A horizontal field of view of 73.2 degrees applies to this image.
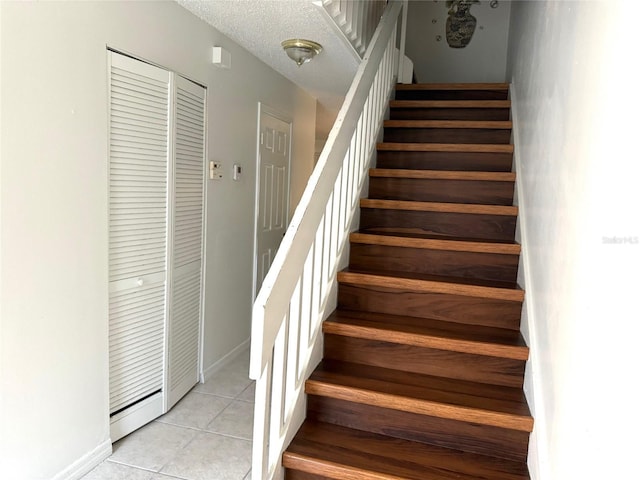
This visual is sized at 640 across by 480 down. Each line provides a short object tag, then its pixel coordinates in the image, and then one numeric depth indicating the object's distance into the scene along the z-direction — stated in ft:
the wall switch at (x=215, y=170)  9.01
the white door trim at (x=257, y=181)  11.01
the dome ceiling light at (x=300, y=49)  8.59
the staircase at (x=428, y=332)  5.03
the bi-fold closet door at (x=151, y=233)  6.59
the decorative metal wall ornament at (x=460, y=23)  14.57
